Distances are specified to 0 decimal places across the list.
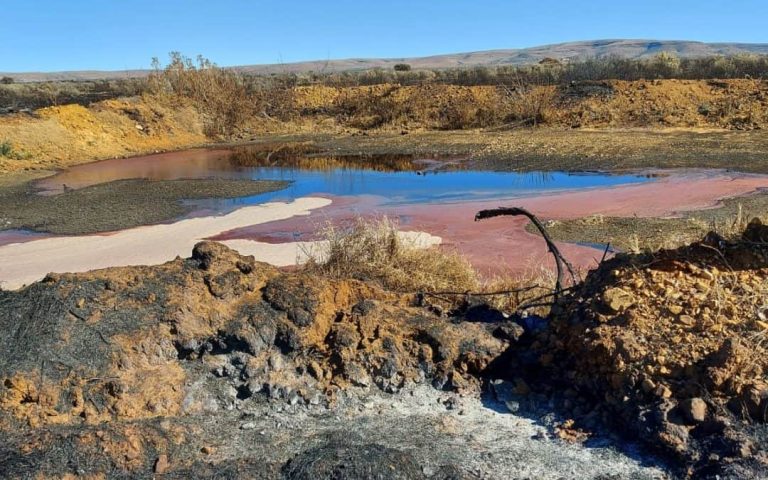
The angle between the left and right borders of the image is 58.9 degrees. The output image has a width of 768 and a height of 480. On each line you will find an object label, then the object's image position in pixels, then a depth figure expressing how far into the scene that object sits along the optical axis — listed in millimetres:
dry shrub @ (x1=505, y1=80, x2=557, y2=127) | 33531
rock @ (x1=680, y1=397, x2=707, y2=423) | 3904
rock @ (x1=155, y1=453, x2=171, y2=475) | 3854
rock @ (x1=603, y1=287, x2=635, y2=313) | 4766
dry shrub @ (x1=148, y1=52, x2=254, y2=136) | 36188
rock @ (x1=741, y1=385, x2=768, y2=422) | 3822
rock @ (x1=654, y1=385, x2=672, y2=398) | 4082
